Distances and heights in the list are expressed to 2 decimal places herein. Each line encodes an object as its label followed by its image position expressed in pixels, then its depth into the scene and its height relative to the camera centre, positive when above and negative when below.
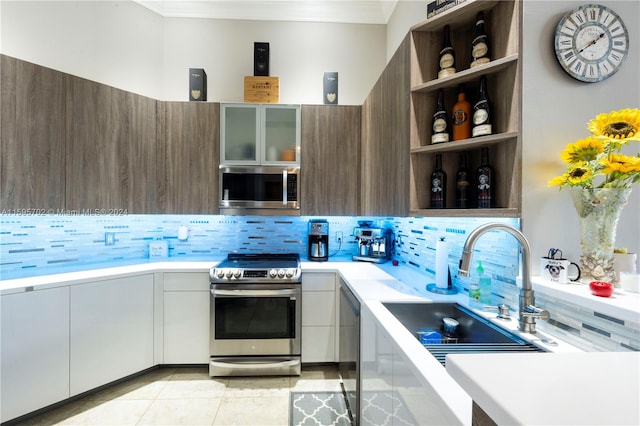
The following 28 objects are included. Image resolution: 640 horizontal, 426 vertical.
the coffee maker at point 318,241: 2.75 -0.29
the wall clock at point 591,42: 1.10 +0.64
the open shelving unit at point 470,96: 1.20 +0.54
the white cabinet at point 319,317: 2.46 -0.88
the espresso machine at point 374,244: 2.72 -0.31
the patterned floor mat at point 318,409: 1.91 -1.35
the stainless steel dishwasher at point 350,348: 1.70 -0.88
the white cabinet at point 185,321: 2.42 -0.91
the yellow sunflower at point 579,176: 0.99 +0.13
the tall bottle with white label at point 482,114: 1.28 +0.43
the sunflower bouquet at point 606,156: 0.93 +0.20
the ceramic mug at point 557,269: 1.08 -0.21
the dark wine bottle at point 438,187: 1.50 +0.13
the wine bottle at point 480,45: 1.31 +0.74
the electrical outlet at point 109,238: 2.63 -0.28
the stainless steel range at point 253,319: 2.36 -0.88
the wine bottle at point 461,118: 1.40 +0.44
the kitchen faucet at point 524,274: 1.00 -0.21
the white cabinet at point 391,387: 0.77 -0.59
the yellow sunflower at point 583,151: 1.01 +0.22
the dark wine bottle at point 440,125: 1.44 +0.43
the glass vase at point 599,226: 0.99 -0.04
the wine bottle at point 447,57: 1.43 +0.74
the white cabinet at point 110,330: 2.02 -0.89
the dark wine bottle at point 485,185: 1.32 +0.12
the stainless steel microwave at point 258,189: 2.61 +0.17
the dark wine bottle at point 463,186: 1.46 +0.13
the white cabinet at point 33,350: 1.75 -0.89
